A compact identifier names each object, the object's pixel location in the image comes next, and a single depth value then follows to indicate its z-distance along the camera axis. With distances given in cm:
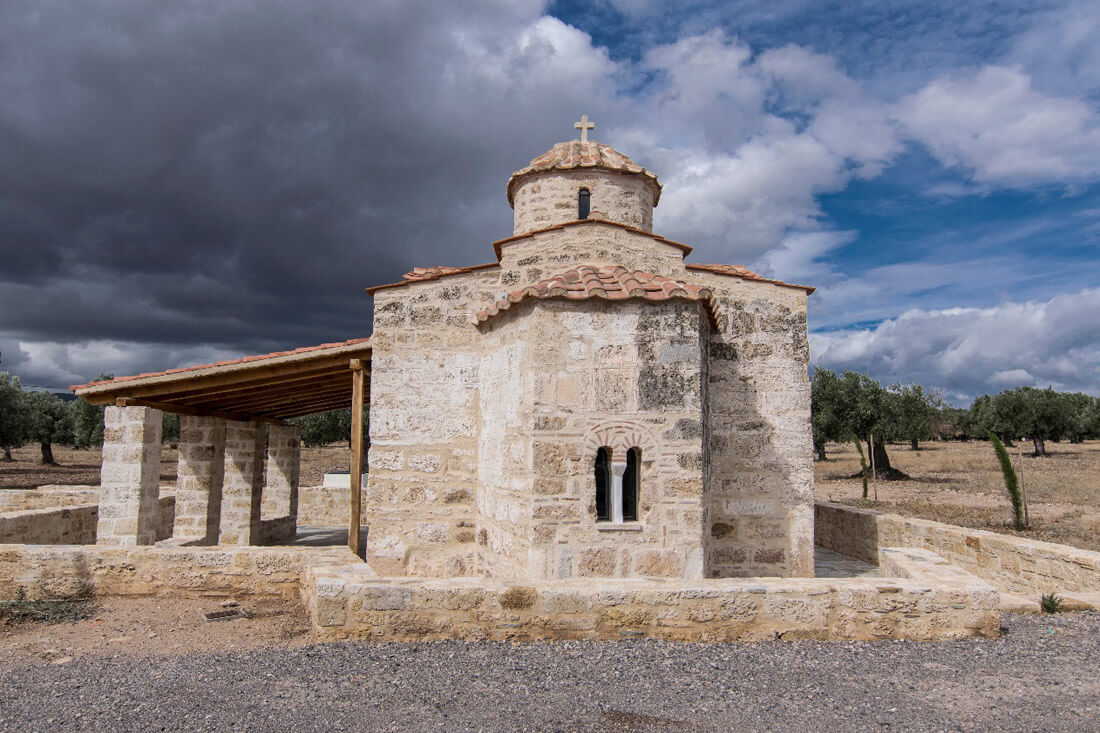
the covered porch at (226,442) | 826
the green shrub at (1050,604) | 573
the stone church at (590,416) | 615
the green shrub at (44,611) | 568
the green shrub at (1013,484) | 1372
